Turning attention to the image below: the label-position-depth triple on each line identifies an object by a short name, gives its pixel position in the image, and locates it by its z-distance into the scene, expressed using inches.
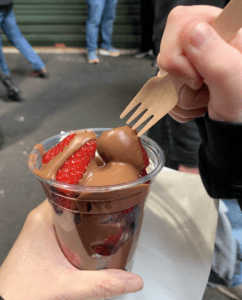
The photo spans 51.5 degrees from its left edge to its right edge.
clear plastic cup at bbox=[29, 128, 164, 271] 6.5
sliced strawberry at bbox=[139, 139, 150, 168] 7.5
